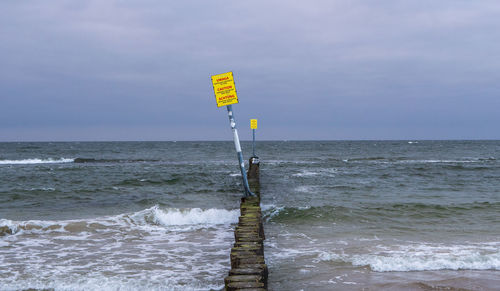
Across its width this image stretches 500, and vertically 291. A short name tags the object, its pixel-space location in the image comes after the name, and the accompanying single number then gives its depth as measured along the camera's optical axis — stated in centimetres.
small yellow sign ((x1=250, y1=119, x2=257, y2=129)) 2119
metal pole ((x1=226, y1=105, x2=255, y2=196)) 1051
